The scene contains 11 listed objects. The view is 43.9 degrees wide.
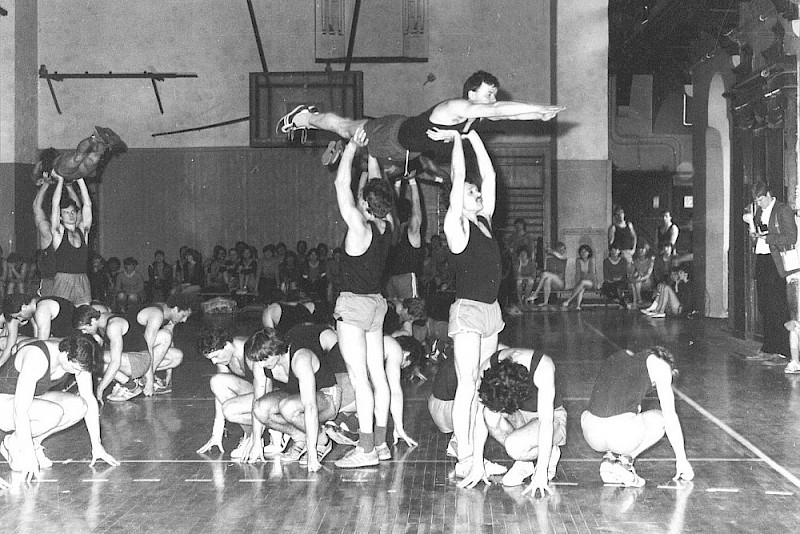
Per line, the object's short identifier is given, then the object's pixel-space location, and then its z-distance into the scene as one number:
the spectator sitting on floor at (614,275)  14.51
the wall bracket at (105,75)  16.05
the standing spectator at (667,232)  15.77
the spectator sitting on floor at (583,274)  14.54
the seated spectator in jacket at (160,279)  14.84
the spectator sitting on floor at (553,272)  14.68
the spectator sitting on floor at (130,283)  14.10
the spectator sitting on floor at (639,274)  14.43
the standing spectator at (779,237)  8.36
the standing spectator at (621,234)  15.10
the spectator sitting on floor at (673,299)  13.27
